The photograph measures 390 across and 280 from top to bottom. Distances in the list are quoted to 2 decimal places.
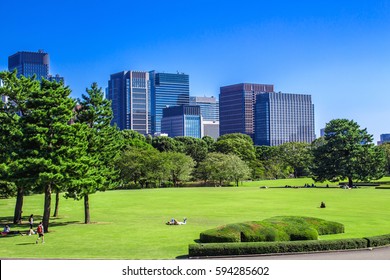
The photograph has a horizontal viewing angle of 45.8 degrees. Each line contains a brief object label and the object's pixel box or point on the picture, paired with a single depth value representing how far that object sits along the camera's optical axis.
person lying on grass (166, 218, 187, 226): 46.97
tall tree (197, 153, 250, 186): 129.75
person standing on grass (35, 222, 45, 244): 37.09
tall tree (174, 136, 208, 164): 158.75
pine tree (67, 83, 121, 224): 51.97
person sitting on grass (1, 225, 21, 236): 42.47
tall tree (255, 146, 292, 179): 160.12
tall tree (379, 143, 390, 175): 145.62
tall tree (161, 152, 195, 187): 130.00
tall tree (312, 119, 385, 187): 113.12
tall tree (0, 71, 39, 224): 42.28
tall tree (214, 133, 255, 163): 156.16
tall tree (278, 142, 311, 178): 165.15
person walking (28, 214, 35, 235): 42.26
